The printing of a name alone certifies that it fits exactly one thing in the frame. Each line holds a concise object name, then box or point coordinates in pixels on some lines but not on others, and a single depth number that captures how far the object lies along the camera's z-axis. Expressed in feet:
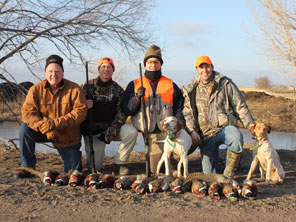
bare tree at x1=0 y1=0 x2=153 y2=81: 24.70
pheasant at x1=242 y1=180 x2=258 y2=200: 14.24
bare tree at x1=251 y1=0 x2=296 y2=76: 38.83
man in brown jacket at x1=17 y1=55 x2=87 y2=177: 17.79
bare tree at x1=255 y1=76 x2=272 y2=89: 155.98
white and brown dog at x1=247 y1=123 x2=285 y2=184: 16.49
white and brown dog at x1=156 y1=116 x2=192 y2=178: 16.66
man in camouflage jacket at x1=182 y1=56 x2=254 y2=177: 18.25
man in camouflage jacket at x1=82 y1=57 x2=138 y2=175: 19.30
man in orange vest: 19.04
